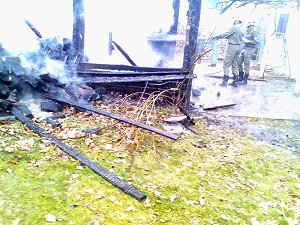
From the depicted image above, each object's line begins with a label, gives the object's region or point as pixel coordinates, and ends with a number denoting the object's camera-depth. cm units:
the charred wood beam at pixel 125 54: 888
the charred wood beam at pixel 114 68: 775
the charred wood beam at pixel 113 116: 474
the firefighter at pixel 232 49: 1074
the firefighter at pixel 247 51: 1144
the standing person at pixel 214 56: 1573
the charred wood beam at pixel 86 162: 368
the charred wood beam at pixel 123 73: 738
